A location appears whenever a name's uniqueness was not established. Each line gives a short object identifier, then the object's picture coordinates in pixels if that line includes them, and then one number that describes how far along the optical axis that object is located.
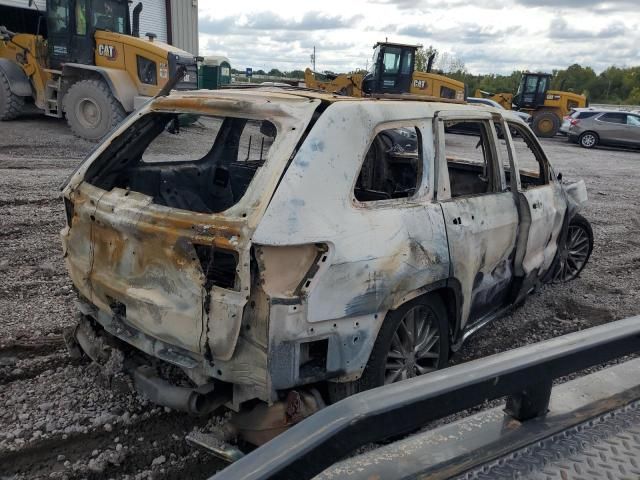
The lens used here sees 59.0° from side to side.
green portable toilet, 20.95
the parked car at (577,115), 22.11
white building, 22.08
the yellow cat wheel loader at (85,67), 12.08
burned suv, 2.50
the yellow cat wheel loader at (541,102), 25.23
